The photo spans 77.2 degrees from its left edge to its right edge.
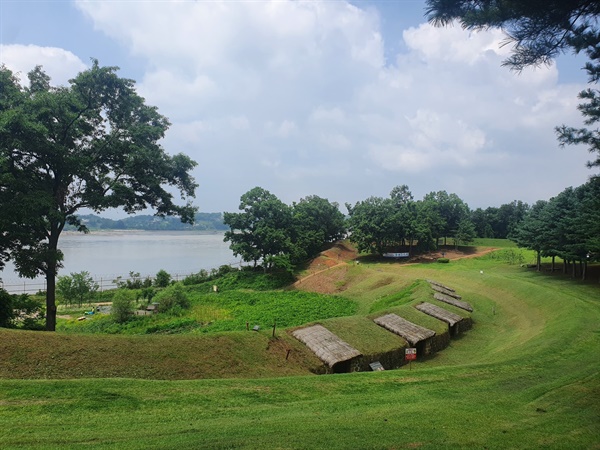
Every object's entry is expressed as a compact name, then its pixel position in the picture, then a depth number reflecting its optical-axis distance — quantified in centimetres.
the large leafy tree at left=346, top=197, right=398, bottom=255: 5134
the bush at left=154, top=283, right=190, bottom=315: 2873
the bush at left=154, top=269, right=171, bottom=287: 4034
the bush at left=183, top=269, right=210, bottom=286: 4341
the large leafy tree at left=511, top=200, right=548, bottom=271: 3259
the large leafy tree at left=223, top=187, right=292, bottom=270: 4356
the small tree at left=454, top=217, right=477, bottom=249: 5494
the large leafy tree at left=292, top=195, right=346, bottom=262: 4828
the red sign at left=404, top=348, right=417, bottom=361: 1323
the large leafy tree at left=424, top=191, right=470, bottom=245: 5988
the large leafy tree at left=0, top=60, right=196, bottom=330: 1490
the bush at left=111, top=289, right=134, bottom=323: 2544
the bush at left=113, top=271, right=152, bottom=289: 4062
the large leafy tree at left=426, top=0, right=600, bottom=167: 588
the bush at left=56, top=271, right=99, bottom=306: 3369
